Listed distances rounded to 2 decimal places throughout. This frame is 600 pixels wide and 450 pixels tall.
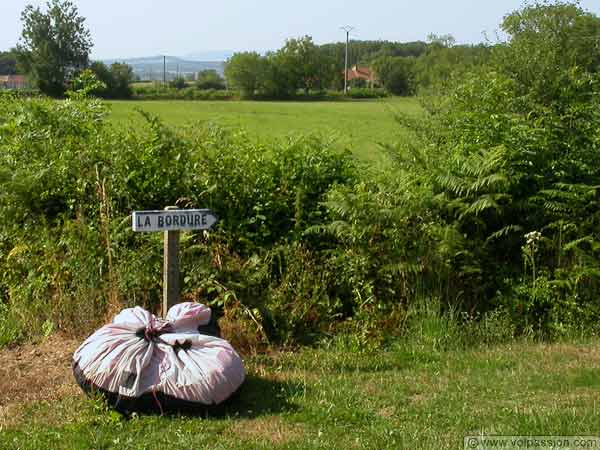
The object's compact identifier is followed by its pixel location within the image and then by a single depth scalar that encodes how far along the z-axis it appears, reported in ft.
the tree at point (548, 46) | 38.11
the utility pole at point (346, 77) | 351.21
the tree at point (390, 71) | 229.86
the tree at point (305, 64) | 352.49
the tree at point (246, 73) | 335.26
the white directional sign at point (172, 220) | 21.18
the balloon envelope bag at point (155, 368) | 18.31
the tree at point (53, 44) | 287.89
